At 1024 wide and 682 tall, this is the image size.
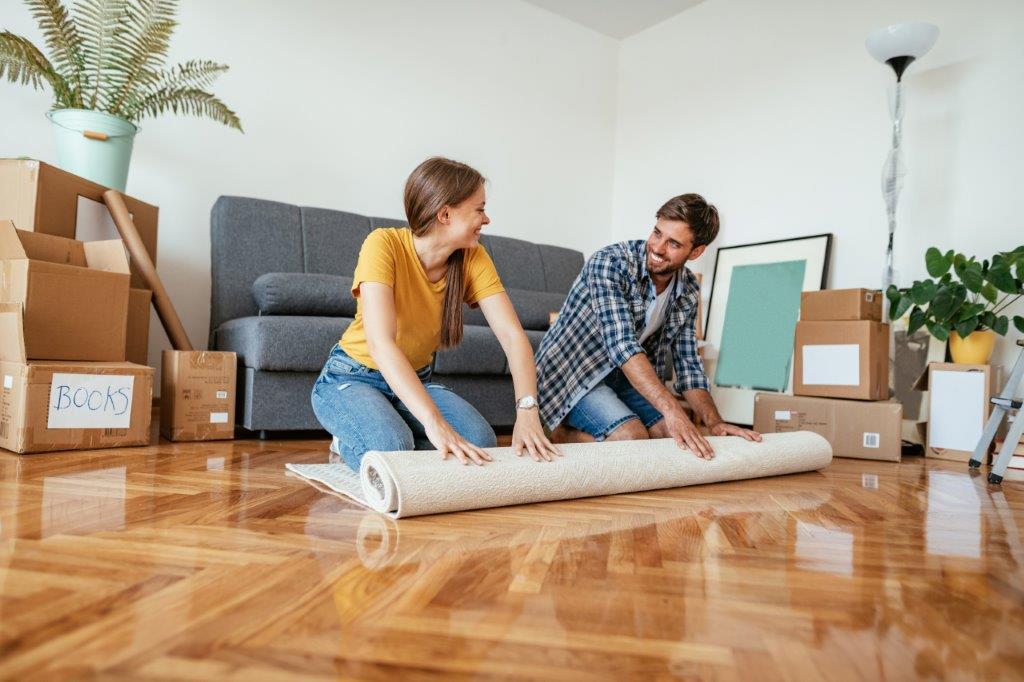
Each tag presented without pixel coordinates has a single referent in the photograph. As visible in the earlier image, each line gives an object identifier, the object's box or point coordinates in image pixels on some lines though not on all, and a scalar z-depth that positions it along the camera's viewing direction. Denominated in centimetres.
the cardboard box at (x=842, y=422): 260
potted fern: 255
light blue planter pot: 259
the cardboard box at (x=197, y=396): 236
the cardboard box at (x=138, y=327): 254
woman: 154
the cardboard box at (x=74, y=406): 192
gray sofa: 251
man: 203
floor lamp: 296
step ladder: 212
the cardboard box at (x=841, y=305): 276
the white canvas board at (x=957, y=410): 264
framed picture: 365
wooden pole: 253
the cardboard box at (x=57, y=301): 200
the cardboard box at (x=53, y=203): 229
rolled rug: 135
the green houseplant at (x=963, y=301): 257
